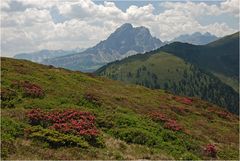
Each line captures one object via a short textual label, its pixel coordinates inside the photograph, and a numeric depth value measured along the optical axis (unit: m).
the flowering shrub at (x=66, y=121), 27.27
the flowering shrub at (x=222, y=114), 56.88
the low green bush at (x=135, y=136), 29.22
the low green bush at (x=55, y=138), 24.23
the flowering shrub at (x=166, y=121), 35.95
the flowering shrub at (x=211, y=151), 31.17
